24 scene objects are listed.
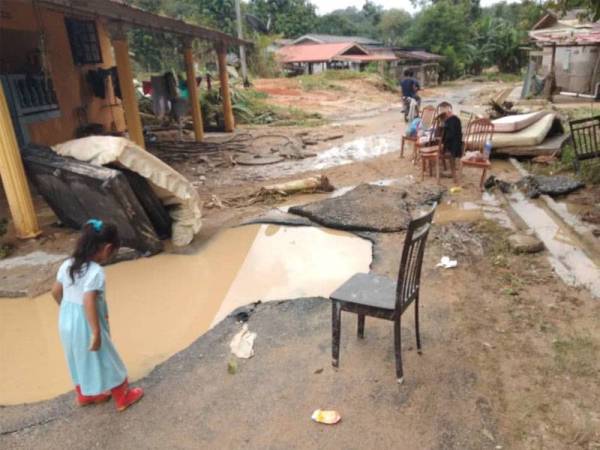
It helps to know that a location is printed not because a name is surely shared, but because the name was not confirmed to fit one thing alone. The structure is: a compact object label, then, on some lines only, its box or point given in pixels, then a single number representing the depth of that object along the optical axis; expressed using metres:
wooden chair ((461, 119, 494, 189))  8.53
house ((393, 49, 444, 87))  34.25
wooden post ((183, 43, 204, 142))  12.26
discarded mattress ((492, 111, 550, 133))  9.45
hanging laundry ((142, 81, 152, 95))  12.03
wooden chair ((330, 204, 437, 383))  2.88
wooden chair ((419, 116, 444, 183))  7.79
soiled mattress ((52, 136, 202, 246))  5.14
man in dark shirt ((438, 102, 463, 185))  7.70
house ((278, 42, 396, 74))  33.34
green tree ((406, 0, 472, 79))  38.34
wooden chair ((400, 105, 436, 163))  9.48
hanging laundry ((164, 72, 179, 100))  11.68
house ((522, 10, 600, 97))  18.30
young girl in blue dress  2.66
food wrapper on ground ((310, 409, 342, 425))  2.76
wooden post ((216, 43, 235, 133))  14.05
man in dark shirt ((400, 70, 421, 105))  14.74
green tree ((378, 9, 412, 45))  54.66
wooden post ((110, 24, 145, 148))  8.44
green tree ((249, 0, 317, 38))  41.34
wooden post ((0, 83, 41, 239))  5.49
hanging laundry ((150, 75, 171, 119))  11.56
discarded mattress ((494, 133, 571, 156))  8.88
